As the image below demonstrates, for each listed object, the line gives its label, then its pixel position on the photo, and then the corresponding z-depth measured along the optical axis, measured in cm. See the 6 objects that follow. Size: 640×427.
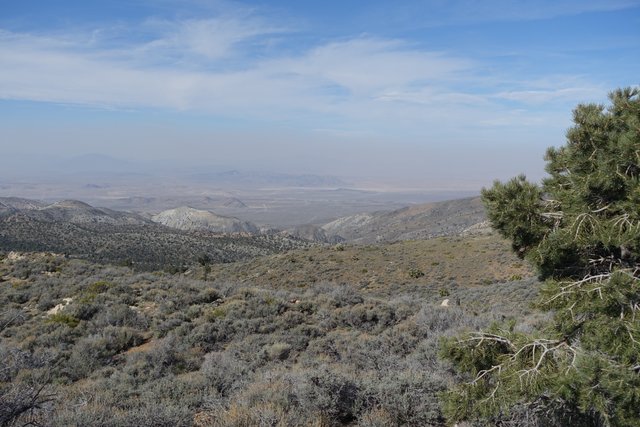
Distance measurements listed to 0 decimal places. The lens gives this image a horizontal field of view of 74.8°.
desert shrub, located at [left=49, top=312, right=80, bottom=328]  1200
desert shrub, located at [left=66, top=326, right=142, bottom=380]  917
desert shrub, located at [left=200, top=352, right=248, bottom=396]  698
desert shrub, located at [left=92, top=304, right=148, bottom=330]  1224
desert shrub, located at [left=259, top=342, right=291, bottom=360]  965
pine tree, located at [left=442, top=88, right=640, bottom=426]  395
